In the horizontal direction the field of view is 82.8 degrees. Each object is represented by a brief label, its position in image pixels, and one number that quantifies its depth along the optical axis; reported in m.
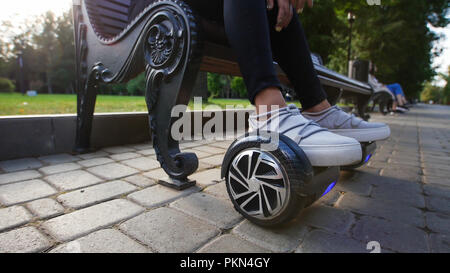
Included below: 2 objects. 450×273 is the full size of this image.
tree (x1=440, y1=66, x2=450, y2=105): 67.69
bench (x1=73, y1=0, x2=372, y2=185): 1.34
